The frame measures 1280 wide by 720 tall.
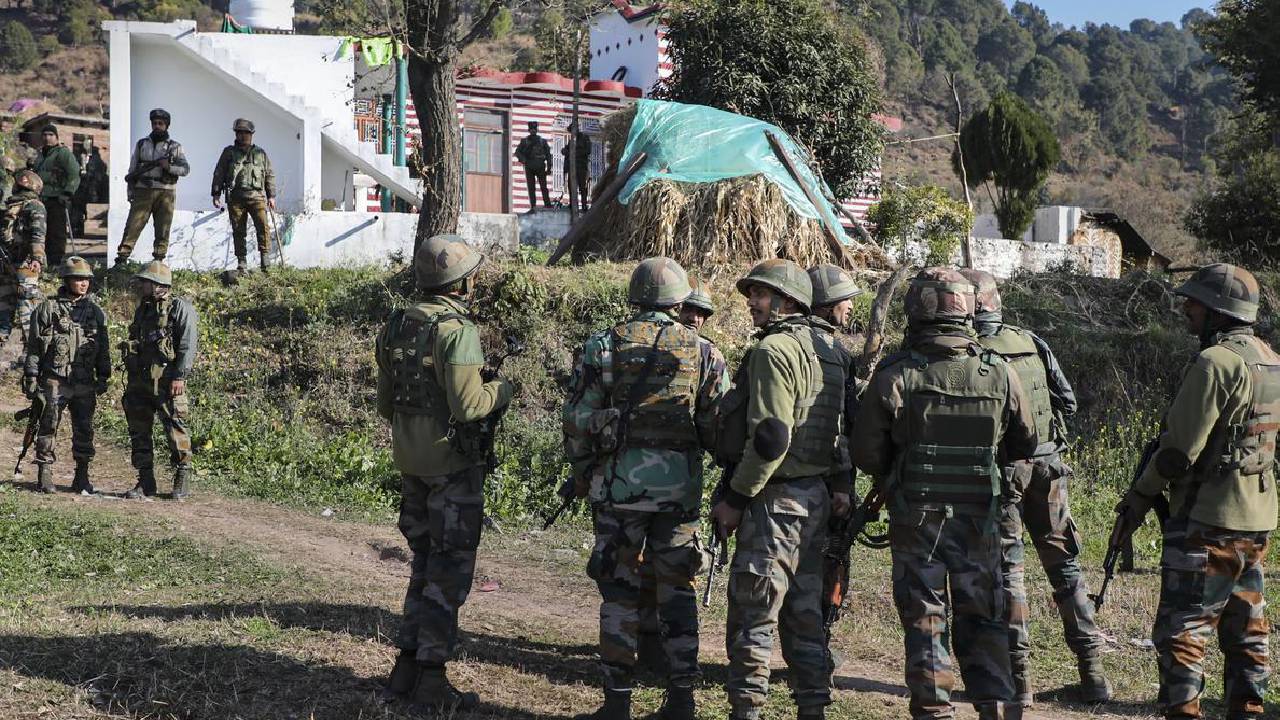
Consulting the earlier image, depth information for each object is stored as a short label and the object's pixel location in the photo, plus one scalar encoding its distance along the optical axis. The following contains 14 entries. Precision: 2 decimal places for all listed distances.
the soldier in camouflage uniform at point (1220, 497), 4.73
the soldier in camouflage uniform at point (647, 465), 4.98
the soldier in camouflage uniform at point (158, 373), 8.86
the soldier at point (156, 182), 13.23
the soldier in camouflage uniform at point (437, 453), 5.00
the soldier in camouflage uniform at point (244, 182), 13.30
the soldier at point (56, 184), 14.48
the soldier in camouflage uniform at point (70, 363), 9.08
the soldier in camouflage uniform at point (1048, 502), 5.53
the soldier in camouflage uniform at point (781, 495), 4.64
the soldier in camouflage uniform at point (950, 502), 4.50
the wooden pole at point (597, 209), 13.67
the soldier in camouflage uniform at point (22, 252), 12.77
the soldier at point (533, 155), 20.42
